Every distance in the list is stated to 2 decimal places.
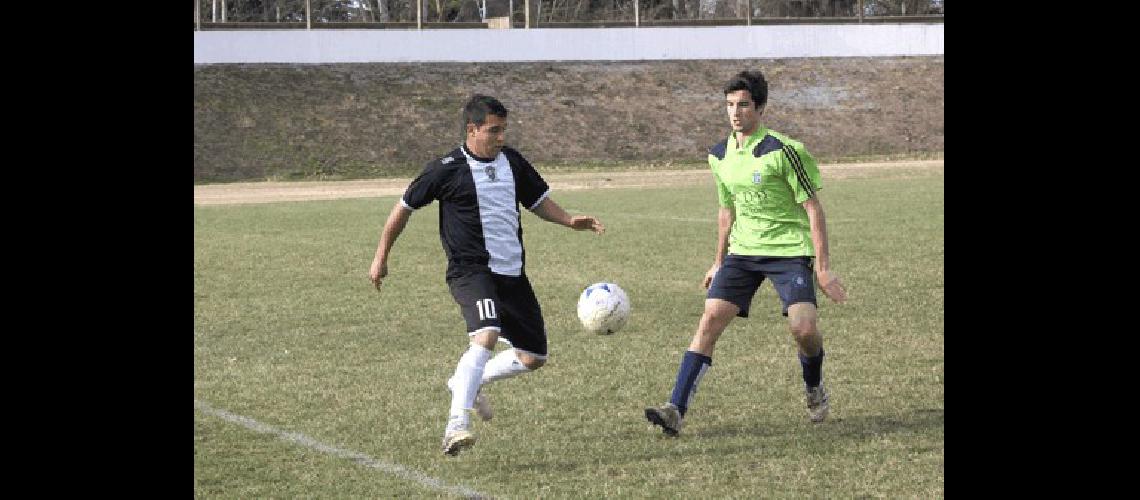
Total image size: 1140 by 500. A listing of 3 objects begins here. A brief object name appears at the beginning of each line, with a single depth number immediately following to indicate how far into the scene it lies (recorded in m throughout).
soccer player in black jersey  14.60
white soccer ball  19.06
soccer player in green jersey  15.20
